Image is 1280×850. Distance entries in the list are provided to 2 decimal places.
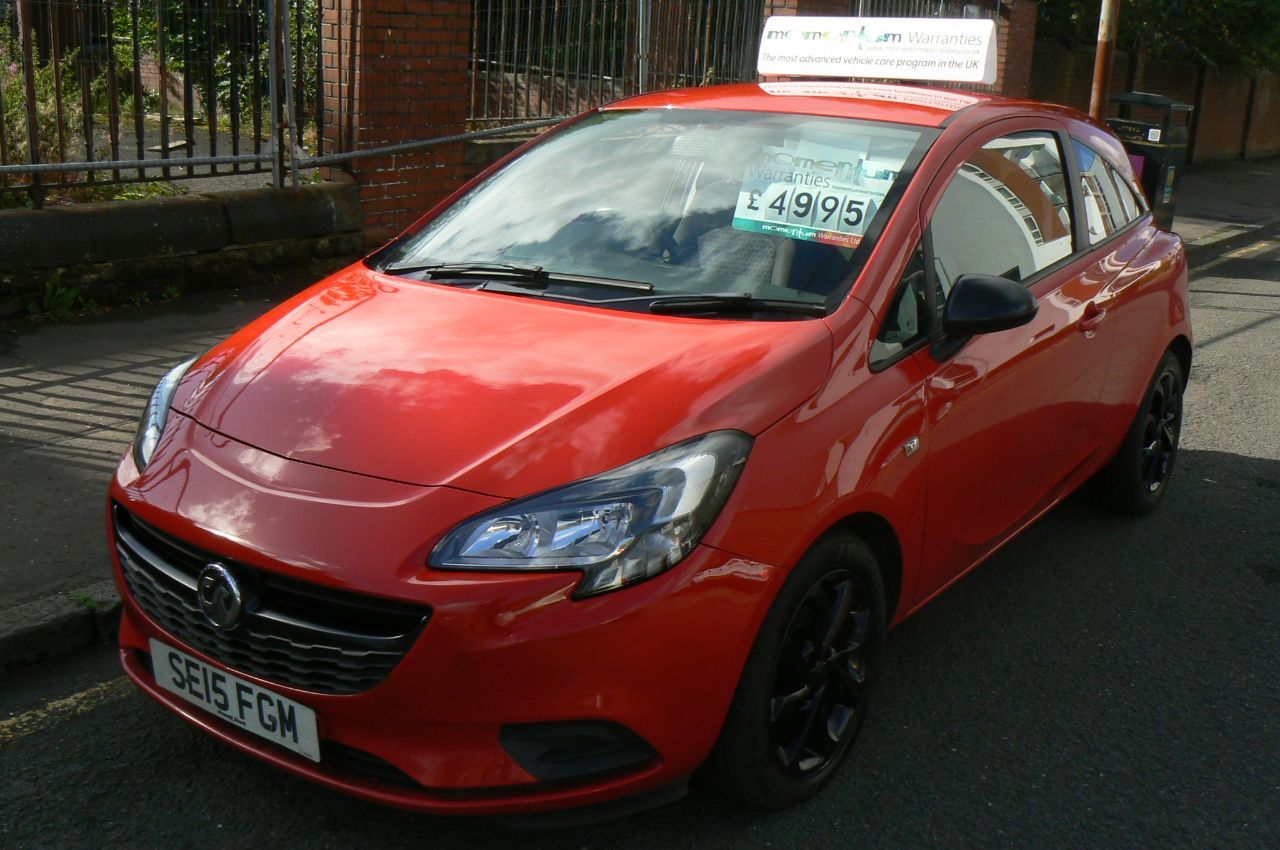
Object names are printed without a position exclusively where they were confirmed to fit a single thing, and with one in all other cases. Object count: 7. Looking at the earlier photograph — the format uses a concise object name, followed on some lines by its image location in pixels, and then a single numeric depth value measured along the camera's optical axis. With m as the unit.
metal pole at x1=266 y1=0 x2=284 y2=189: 7.40
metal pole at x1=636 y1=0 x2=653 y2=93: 10.20
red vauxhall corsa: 2.57
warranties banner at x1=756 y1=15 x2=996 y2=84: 5.52
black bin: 11.17
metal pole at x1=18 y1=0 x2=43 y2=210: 6.34
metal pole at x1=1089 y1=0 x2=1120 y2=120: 10.98
